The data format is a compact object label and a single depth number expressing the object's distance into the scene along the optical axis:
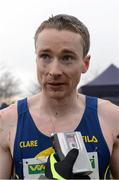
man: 1.16
